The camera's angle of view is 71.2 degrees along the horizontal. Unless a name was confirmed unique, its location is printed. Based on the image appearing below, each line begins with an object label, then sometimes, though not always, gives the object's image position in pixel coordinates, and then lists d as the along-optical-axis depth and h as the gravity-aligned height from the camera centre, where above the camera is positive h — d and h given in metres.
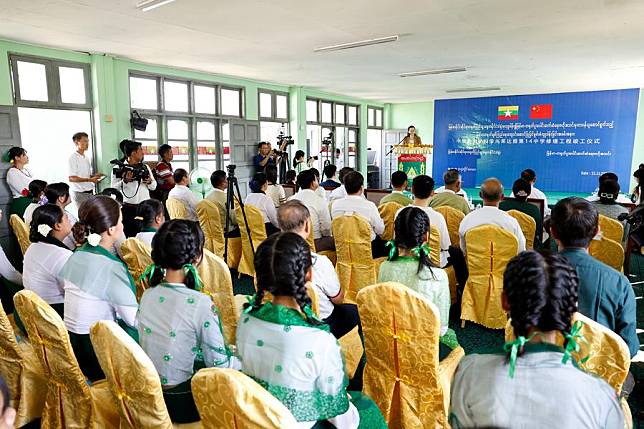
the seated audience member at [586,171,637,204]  4.54 -0.28
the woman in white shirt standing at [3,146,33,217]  5.32 -0.31
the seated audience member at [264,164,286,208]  5.48 -0.53
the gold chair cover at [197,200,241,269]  4.71 -0.84
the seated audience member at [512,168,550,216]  5.32 -0.36
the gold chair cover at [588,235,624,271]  3.68 -0.84
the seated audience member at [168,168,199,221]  5.16 -0.53
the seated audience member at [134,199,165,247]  3.07 -0.46
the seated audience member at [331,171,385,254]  3.89 -0.51
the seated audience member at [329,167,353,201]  5.54 -0.55
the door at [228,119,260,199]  8.78 +0.03
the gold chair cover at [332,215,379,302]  3.67 -0.88
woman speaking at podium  11.16 +0.23
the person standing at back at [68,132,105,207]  5.84 -0.31
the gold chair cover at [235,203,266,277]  4.40 -0.83
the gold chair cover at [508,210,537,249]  3.83 -0.63
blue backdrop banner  11.20 +0.33
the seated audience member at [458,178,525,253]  3.35 -0.50
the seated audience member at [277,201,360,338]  2.36 -0.72
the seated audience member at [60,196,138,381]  2.03 -0.66
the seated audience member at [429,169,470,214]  4.37 -0.50
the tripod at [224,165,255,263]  4.50 -0.60
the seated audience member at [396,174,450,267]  3.52 -0.46
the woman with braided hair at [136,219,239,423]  1.66 -0.66
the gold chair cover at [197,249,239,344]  2.39 -0.71
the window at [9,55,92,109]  5.64 +0.86
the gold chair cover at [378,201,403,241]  4.18 -0.62
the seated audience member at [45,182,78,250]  3.73 -0.38
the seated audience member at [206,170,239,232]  5.29 -0.57
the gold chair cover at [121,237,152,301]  2.70 -0.66
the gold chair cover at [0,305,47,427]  2.19 -1.13
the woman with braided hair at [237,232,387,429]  1.32 -0.58
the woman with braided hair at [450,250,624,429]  0.98 -0.50
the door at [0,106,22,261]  5.45 +0.01
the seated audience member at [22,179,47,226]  4.44 -0.41
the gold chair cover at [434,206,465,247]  4.06 -0.62
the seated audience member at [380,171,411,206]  4.57 -0.44
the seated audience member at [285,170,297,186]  6.43 -0.40
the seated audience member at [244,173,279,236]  4.91 -0.62
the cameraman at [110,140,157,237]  5.63 -0.37
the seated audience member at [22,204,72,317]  2.43 -0.59
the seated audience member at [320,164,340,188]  6.61 -0.43
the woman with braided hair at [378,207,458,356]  2.13 -0.56
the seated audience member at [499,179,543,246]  4.21 -0.52
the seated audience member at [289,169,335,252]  4.46 -0.61
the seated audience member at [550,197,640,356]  1.78 -0.54
